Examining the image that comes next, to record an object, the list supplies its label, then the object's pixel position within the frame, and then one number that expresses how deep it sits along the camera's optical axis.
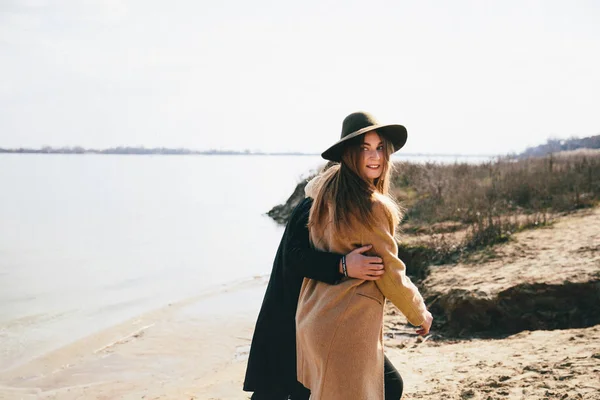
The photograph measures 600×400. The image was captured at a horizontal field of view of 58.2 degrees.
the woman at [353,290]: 2.45
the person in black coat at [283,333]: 2.75
